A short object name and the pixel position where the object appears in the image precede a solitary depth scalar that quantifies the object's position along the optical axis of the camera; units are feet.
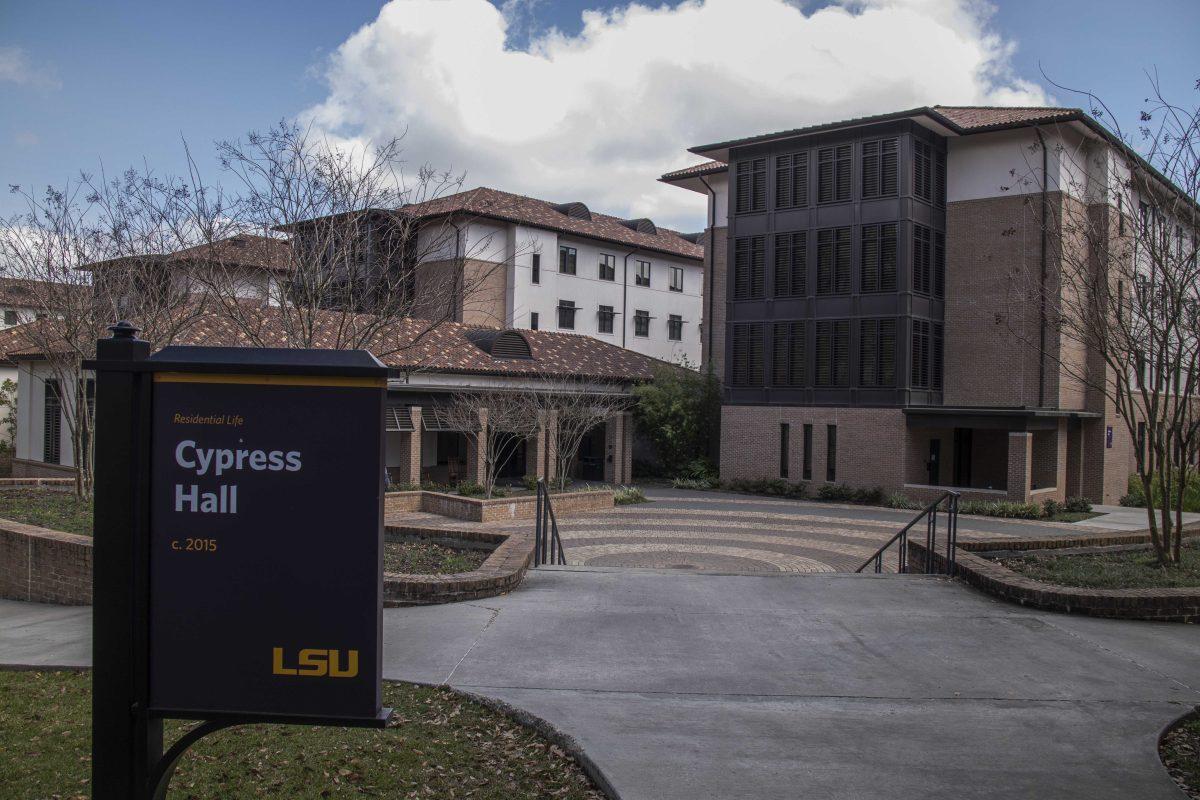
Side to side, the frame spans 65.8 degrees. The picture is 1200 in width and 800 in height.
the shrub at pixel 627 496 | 86.52
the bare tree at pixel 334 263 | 40.50
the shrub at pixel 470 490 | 78.48
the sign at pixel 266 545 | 11.07
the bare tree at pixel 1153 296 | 40.34
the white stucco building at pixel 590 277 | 138.41
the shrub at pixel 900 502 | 91.04
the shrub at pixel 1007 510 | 83.66
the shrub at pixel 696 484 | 107.14
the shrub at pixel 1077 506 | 88.38
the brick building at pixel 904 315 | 94.27
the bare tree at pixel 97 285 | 55.31
